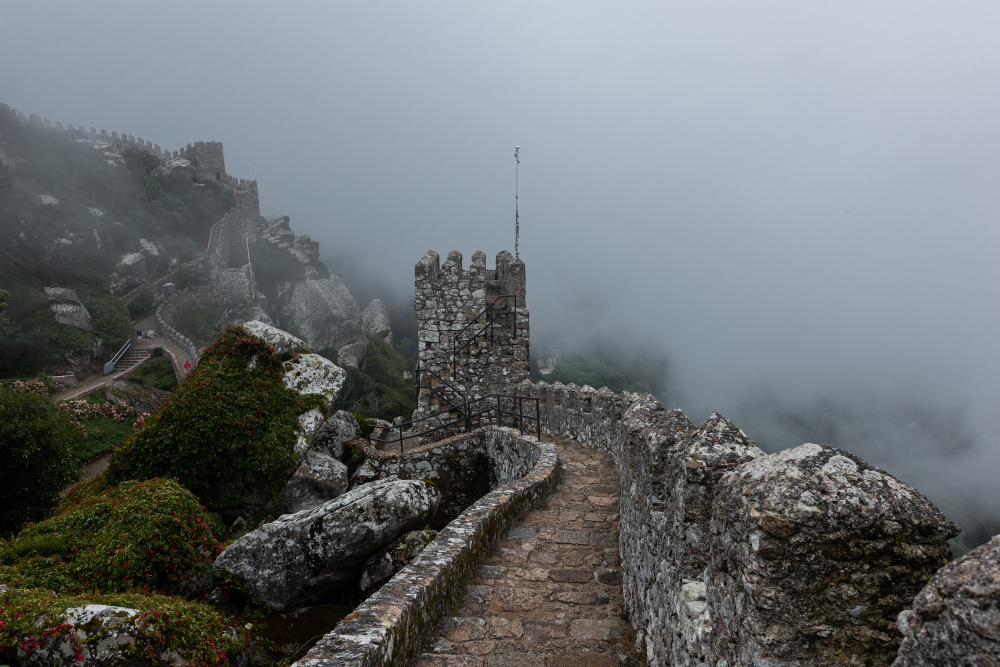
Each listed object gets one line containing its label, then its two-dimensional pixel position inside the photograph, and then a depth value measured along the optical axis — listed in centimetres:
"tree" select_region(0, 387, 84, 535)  1059
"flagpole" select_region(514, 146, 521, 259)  1650
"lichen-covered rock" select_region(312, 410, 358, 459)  1141
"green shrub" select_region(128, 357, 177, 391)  2703
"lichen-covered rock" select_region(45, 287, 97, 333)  2977
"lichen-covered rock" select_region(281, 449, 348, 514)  963
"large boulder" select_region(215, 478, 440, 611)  609
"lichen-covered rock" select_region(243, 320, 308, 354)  1123
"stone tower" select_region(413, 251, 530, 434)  1349
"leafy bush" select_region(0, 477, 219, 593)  619
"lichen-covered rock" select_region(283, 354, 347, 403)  1097
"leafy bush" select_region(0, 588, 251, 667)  433
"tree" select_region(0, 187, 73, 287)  3378
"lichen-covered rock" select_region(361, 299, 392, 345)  5684
